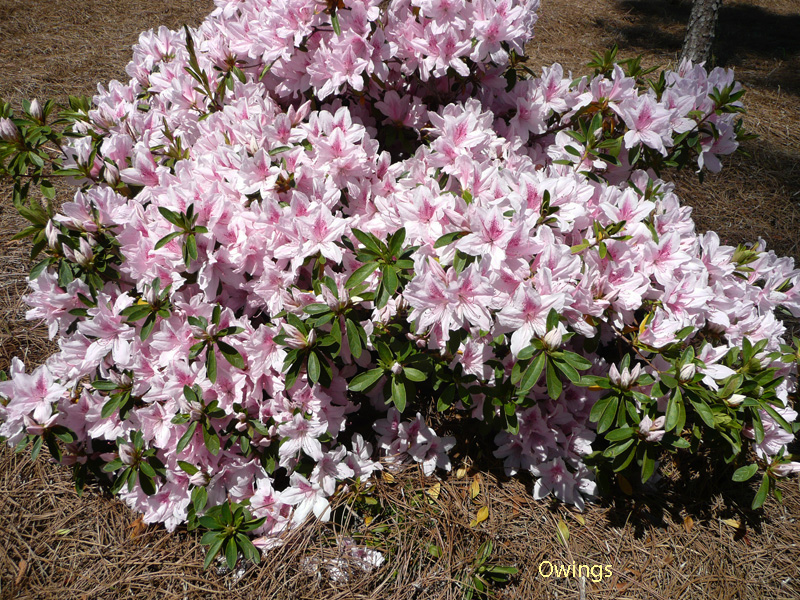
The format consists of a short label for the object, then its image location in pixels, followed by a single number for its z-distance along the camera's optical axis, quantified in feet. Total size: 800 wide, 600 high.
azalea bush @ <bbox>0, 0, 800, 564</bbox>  4.90
